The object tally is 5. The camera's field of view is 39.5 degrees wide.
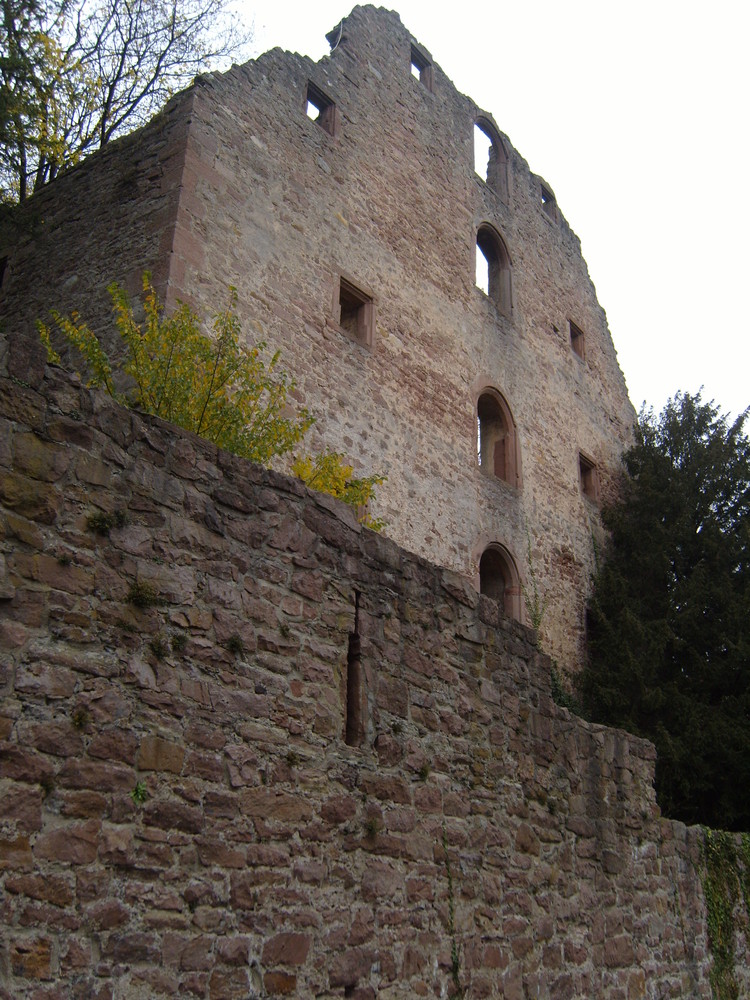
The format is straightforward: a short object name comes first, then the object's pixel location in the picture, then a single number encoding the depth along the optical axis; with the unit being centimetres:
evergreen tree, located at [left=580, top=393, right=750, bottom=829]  1289
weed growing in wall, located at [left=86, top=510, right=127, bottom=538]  438
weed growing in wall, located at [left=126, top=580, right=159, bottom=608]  447
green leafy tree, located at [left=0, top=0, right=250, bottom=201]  1264
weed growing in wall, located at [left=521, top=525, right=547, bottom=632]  1474
